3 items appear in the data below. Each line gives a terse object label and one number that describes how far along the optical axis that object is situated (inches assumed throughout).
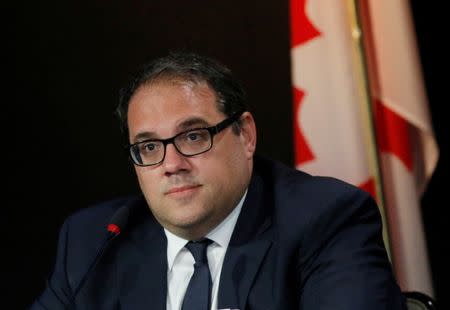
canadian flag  220.4
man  149.6
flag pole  217.2
